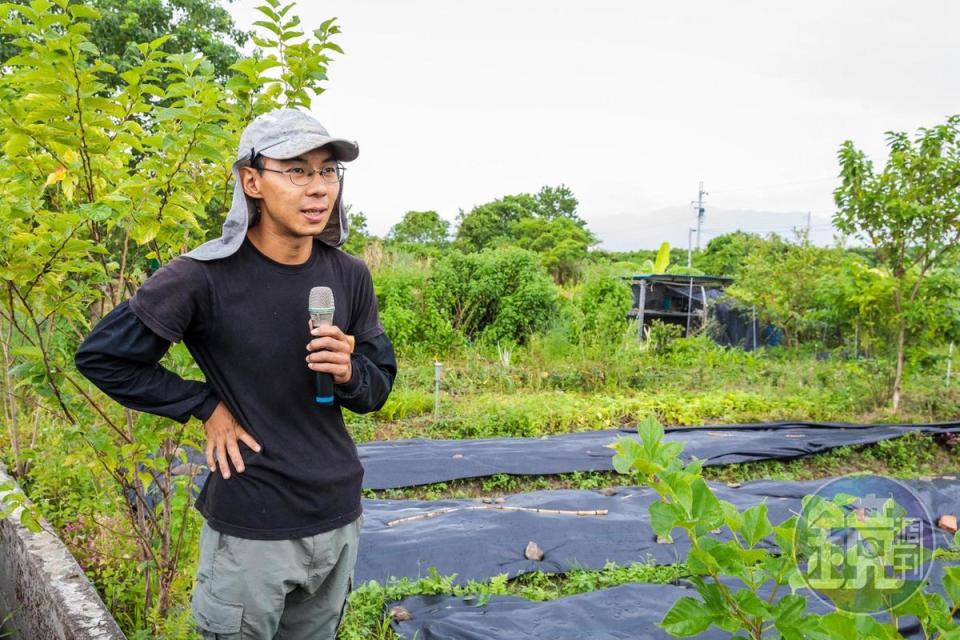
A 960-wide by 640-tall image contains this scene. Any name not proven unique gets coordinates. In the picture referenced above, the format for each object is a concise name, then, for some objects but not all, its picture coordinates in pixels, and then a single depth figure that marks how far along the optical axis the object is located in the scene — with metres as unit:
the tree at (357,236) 17.89
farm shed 15.02
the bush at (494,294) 11.53
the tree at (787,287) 13.00
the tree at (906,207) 7.42
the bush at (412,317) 10.88
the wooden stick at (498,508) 4.51
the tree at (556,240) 24.84
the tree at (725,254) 27.21
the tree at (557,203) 37.66
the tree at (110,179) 1.97
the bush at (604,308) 10.77
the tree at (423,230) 32.28
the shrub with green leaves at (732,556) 1.02
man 1.70
